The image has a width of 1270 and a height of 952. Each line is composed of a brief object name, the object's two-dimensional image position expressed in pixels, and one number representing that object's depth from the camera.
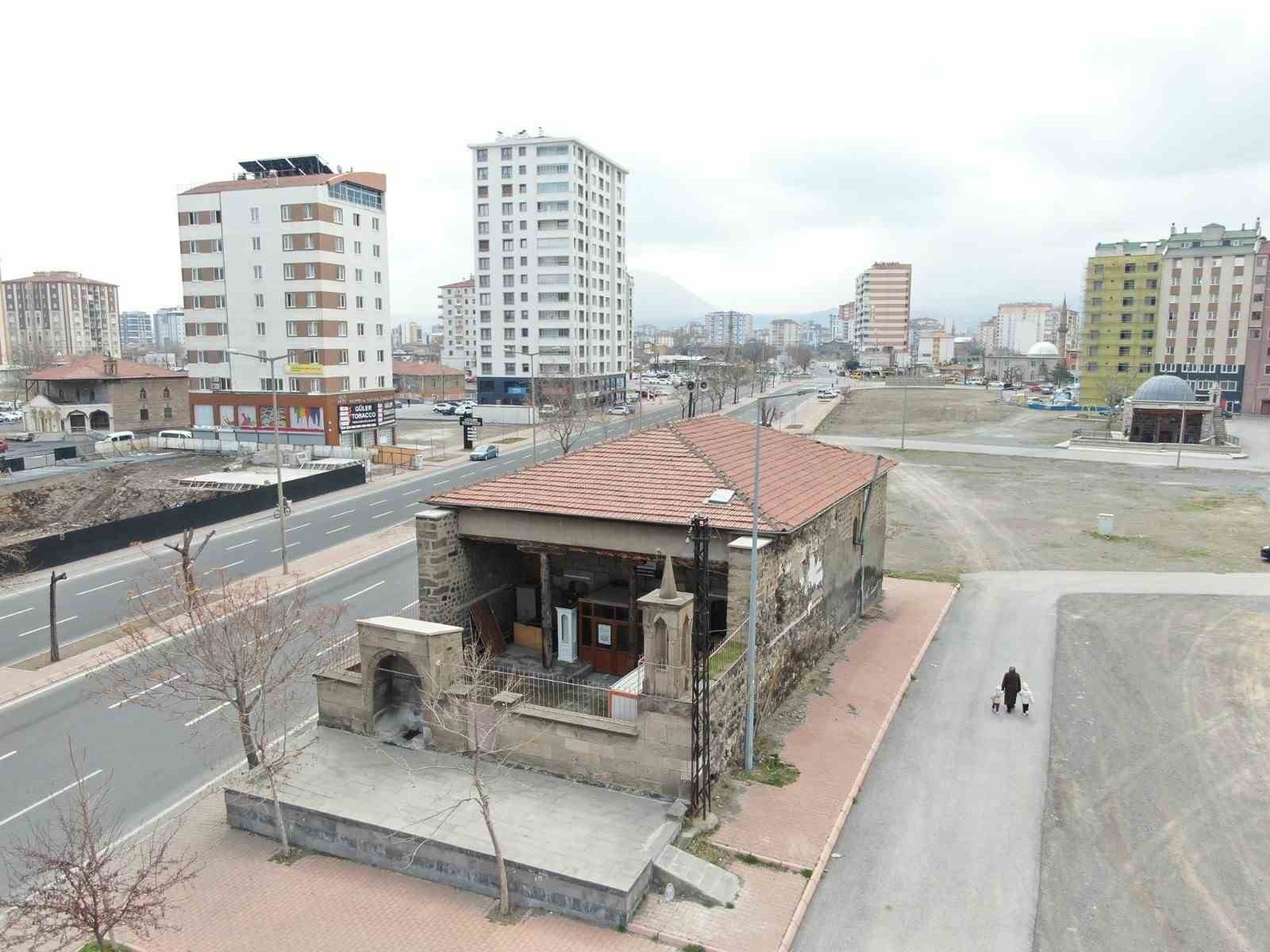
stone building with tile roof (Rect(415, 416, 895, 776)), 19.81
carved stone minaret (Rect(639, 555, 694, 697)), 15.91
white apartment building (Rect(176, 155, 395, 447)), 65.25
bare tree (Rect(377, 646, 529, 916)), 16.11
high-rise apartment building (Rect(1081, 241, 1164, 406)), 104.06
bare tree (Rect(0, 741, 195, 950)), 10.80
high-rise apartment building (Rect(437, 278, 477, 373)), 168.38
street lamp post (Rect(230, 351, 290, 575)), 33.91
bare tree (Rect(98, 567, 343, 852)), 15.58
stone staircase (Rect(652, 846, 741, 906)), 13.73
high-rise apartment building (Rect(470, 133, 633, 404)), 95.88
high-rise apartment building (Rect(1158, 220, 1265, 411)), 97.50
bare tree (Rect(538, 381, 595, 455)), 61.00
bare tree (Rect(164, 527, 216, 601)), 22.76
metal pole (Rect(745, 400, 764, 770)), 17.02
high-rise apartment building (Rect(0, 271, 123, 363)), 181.25
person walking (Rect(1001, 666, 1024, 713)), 20.83
